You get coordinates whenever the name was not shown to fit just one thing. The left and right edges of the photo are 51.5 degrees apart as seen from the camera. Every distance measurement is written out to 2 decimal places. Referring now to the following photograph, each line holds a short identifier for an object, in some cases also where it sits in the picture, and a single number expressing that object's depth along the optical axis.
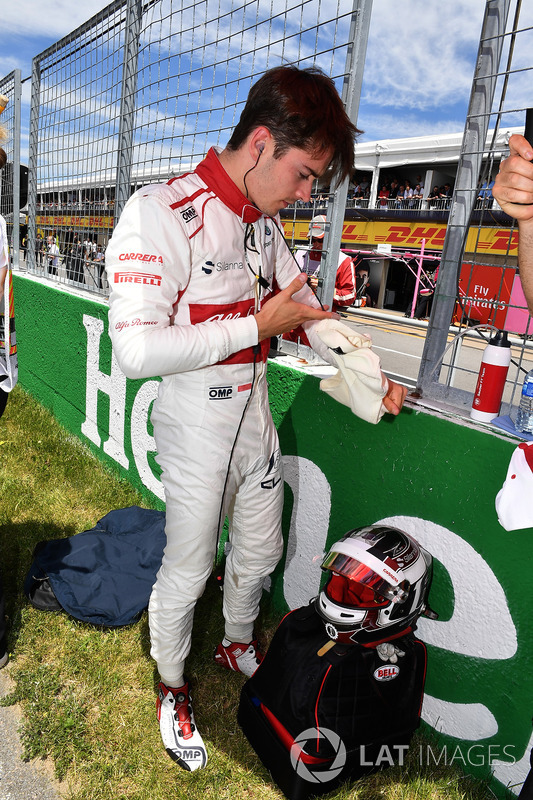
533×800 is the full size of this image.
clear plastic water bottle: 1.79
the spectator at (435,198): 21.72
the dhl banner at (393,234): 21.25
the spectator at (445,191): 24.36
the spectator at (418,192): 25.81
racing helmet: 1.84
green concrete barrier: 1.91
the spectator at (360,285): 21.52
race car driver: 1.67
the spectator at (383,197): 23.25
